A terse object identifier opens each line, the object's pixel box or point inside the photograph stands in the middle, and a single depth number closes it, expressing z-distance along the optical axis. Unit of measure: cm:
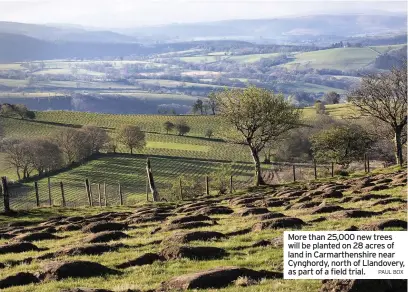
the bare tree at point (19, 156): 12331
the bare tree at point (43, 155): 12400
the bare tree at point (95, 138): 14225
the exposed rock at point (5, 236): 2842
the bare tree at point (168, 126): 17750
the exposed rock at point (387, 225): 1829
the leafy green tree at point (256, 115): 5972
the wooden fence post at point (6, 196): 4278
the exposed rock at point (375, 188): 3722
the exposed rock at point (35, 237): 2610
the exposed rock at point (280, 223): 2230
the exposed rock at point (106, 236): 2308
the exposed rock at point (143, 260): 1697
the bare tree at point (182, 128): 17625
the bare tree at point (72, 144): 13612
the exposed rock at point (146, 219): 3168
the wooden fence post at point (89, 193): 5260
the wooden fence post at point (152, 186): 5377
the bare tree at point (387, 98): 5927
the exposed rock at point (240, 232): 2220
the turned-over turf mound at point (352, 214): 2377
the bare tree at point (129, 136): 14639
